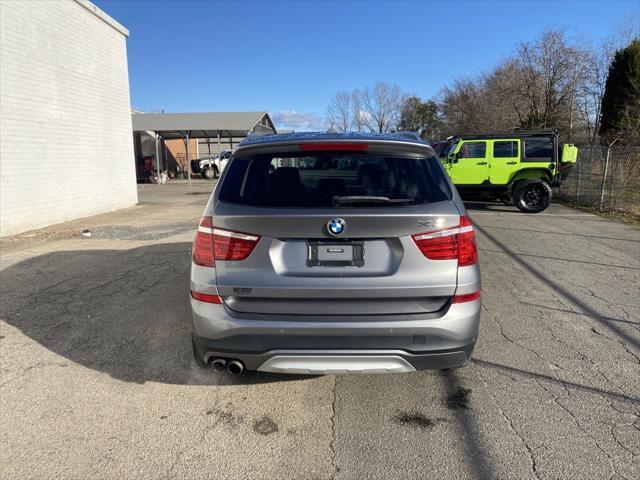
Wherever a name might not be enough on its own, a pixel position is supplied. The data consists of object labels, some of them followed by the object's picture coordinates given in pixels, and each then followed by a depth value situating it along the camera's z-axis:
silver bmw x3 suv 2.68
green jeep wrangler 13.13
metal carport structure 29.83
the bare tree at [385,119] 59.16
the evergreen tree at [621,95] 22.12
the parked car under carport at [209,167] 32.53
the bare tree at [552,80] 26.14
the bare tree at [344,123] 59.96
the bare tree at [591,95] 26.94
